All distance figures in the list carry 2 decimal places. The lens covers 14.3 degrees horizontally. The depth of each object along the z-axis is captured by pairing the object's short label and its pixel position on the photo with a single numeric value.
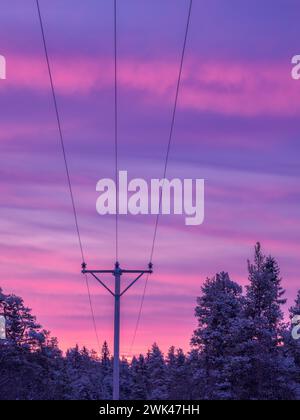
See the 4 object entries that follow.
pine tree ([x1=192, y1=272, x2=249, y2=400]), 94.56
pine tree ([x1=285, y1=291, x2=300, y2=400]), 95.44
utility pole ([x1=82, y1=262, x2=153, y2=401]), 57.21
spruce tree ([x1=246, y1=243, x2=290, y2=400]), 92.69
